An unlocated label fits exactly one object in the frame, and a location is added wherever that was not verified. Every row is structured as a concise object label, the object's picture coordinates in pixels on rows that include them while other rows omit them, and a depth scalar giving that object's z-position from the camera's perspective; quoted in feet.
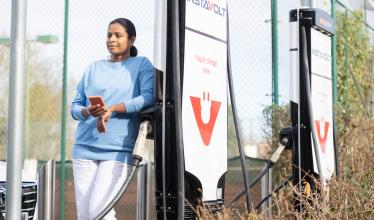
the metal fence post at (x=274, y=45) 28.25
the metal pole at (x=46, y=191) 14.66
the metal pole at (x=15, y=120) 10.83
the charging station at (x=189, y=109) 14.53
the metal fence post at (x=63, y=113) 28.19
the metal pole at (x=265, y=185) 23.87
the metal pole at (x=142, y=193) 17.66
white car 16.12
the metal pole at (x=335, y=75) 33.99
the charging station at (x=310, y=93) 20.24
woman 15.99
